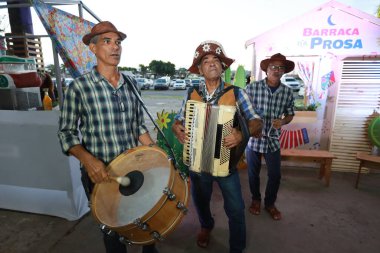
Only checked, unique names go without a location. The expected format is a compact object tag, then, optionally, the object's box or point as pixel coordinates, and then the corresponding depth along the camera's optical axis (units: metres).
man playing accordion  2.05
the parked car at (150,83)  30.55
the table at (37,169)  3.12
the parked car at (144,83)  28.88
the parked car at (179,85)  30.02
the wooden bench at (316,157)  4.18
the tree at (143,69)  72.10
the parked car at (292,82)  21.41
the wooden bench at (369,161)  3.91
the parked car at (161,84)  28.86
